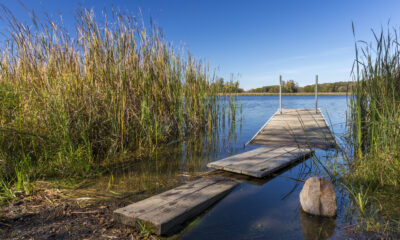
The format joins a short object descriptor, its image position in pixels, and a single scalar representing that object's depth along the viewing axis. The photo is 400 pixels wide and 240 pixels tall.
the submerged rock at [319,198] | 1.77
